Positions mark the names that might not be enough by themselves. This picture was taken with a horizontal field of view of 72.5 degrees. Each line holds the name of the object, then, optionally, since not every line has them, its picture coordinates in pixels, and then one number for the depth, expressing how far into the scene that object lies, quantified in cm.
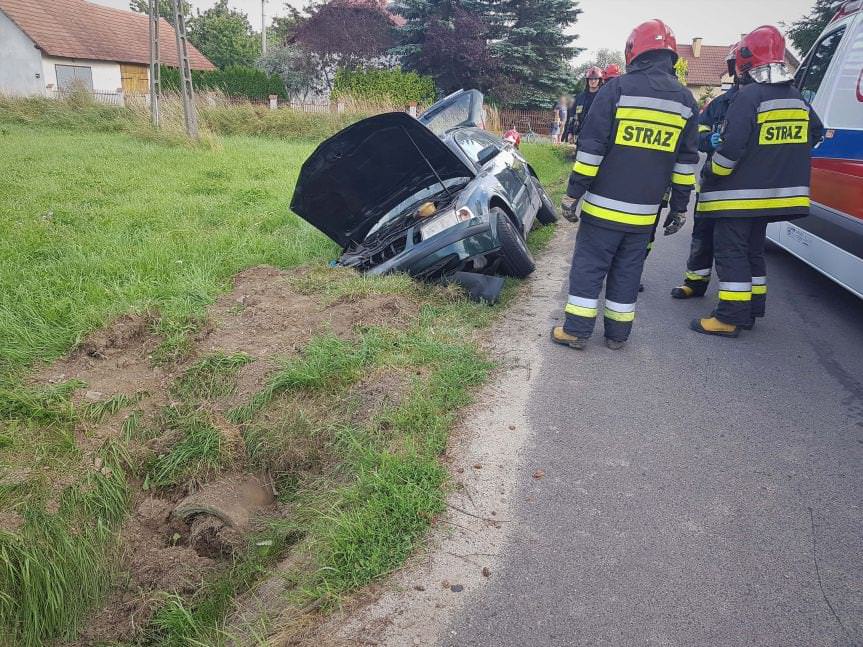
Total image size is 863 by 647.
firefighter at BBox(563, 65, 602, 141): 854
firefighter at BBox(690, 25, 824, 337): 408
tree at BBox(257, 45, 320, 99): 2988
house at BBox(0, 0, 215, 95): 2572
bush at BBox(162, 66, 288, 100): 2525
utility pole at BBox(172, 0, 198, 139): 1230
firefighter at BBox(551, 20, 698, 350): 375
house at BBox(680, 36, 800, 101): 3812
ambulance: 437
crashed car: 468
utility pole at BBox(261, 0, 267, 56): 3622
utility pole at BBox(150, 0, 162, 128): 1416
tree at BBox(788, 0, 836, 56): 2148
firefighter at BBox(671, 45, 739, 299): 492
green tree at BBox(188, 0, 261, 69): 4128
